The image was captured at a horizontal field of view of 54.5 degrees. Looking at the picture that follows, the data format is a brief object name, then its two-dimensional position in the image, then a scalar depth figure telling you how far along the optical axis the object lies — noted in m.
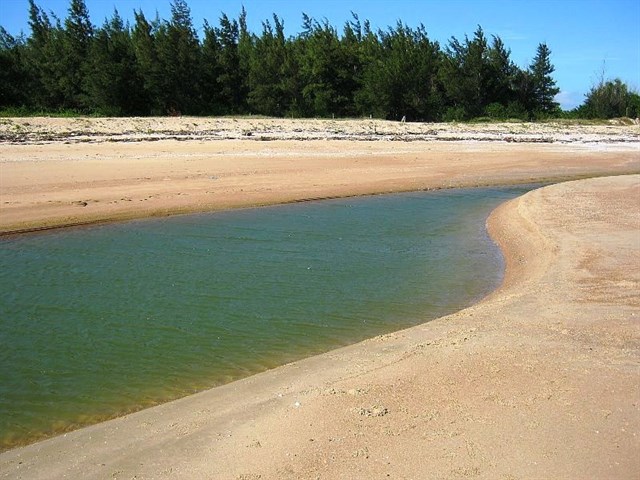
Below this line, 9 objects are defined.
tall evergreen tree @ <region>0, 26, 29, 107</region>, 42.75
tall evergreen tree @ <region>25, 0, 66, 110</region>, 43.94
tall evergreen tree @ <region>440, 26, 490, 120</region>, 46.19
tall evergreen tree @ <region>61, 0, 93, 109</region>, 43.78
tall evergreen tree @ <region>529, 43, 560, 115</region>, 48.84
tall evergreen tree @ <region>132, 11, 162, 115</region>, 44.16
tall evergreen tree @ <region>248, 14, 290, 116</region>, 46.09
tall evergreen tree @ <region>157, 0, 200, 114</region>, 45.03
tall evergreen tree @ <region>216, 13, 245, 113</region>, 47.72
